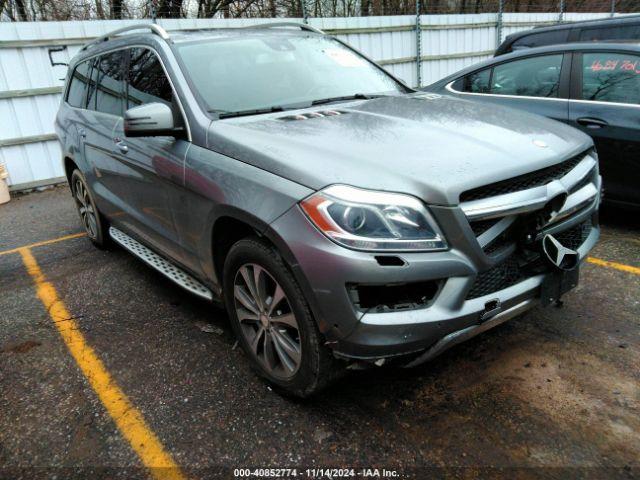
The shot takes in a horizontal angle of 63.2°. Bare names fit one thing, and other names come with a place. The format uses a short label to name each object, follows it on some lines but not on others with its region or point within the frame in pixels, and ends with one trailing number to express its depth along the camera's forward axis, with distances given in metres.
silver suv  2.03
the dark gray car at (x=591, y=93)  4.10
